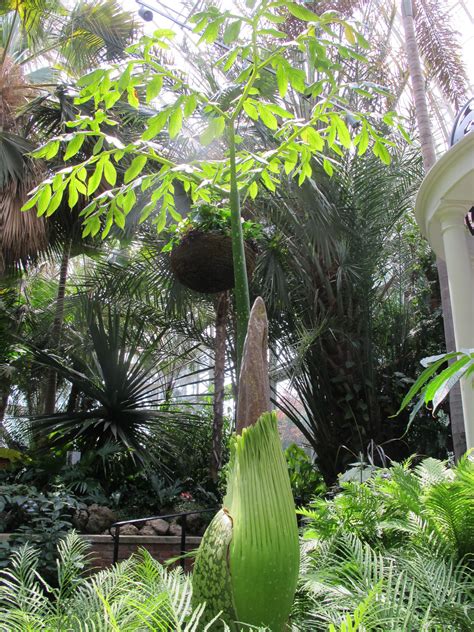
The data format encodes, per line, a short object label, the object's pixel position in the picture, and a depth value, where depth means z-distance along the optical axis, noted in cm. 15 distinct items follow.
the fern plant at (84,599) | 123
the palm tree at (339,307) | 567
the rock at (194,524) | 570
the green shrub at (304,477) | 565
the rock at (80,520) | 543
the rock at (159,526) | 560
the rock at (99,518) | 543
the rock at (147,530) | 550
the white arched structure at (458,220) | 357
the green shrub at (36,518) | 433
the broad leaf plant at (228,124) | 172
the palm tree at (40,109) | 629
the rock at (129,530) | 541
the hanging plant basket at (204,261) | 366
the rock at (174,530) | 564
